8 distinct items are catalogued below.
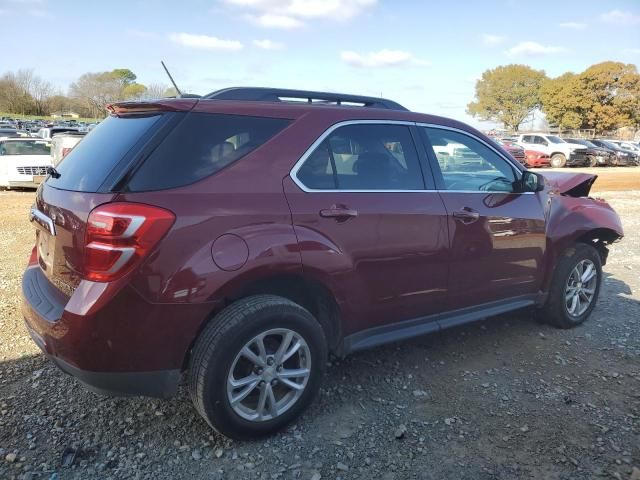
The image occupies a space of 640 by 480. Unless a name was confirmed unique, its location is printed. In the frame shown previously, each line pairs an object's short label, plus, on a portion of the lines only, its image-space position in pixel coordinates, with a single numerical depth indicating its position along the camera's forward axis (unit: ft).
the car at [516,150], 84.42
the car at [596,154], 95.50
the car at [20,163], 46.57
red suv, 8.26
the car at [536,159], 90.48
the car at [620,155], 101.50
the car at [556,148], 91.09
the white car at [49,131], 69.50
